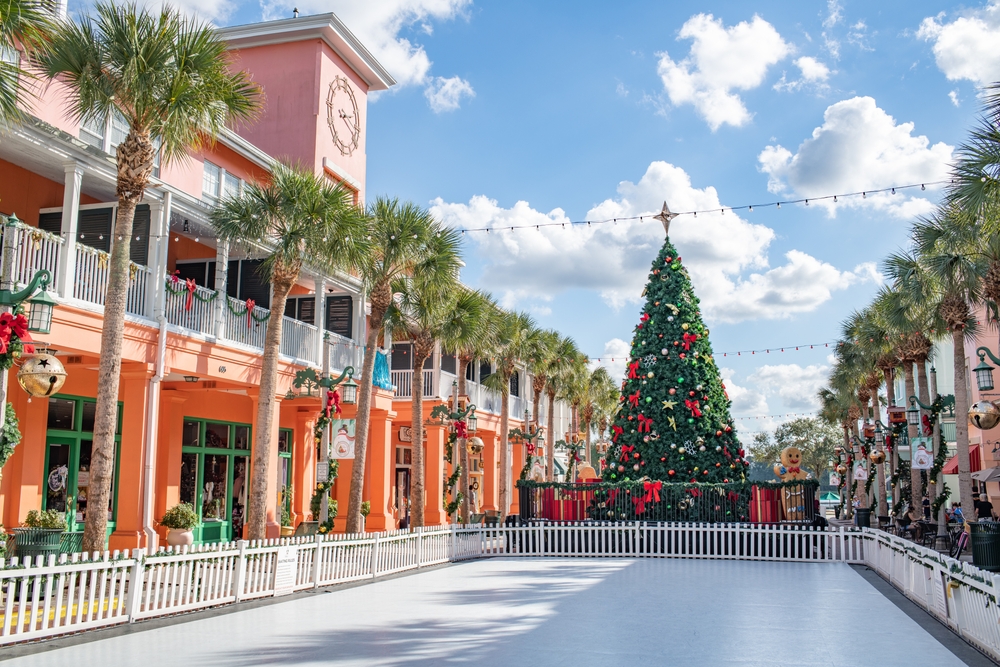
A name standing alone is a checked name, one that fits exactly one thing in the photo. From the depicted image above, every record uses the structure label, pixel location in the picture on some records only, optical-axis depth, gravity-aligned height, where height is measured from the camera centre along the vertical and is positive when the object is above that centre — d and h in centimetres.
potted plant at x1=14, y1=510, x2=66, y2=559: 1232 -102
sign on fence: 1250 -144
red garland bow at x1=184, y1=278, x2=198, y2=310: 1605 +337
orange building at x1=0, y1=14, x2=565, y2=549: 1406 +303
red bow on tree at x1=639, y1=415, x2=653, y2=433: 2255 +132
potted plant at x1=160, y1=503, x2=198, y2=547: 1717 -107
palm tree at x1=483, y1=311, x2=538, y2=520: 2898 +416
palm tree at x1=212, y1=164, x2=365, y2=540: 1485 +422
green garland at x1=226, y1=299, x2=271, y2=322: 1742 +329
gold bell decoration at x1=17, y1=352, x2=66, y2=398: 1005 +112
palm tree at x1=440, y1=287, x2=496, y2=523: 2234 +393
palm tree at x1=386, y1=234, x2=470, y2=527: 1914 +395
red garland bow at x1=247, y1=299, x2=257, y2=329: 1785 +339
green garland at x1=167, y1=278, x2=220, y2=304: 1580 +335
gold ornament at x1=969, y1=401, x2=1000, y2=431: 1510 +106
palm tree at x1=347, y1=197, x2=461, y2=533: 1786 +447
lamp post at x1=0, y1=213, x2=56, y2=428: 945 +190
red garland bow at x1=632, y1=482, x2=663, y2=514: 2153 -57
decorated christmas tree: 2233 +187
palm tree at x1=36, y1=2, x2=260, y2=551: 1099 +495
